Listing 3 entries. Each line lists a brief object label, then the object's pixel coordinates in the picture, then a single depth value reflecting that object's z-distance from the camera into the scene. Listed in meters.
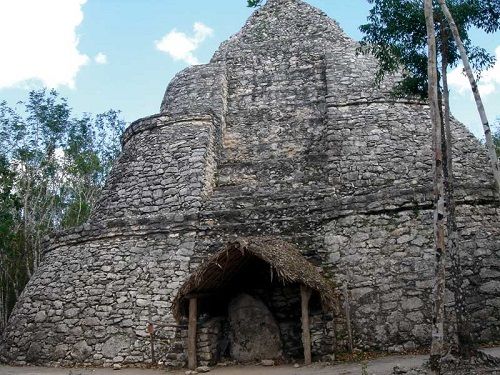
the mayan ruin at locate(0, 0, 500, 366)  7.46
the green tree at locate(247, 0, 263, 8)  18.36
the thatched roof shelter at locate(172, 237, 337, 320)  7.03
